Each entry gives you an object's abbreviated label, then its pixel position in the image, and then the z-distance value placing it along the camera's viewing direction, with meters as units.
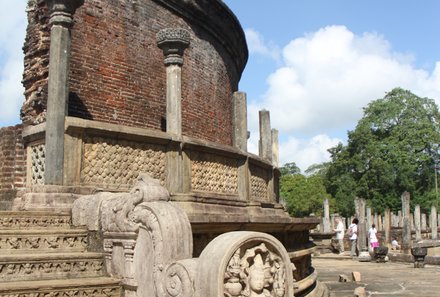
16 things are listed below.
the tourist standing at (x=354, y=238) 21.47
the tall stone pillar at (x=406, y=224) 22.88
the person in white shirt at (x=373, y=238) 19.52
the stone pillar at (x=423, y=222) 37.98
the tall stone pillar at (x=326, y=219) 29.14
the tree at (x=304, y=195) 62.38
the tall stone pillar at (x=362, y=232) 19.03
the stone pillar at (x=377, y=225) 36.28
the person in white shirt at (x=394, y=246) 26.79
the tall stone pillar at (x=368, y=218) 29.02
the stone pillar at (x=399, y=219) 38.92
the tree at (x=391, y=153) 48.16
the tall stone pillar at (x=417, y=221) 29.18
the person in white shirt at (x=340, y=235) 23.97
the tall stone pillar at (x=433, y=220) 31.10
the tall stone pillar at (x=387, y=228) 30.11
